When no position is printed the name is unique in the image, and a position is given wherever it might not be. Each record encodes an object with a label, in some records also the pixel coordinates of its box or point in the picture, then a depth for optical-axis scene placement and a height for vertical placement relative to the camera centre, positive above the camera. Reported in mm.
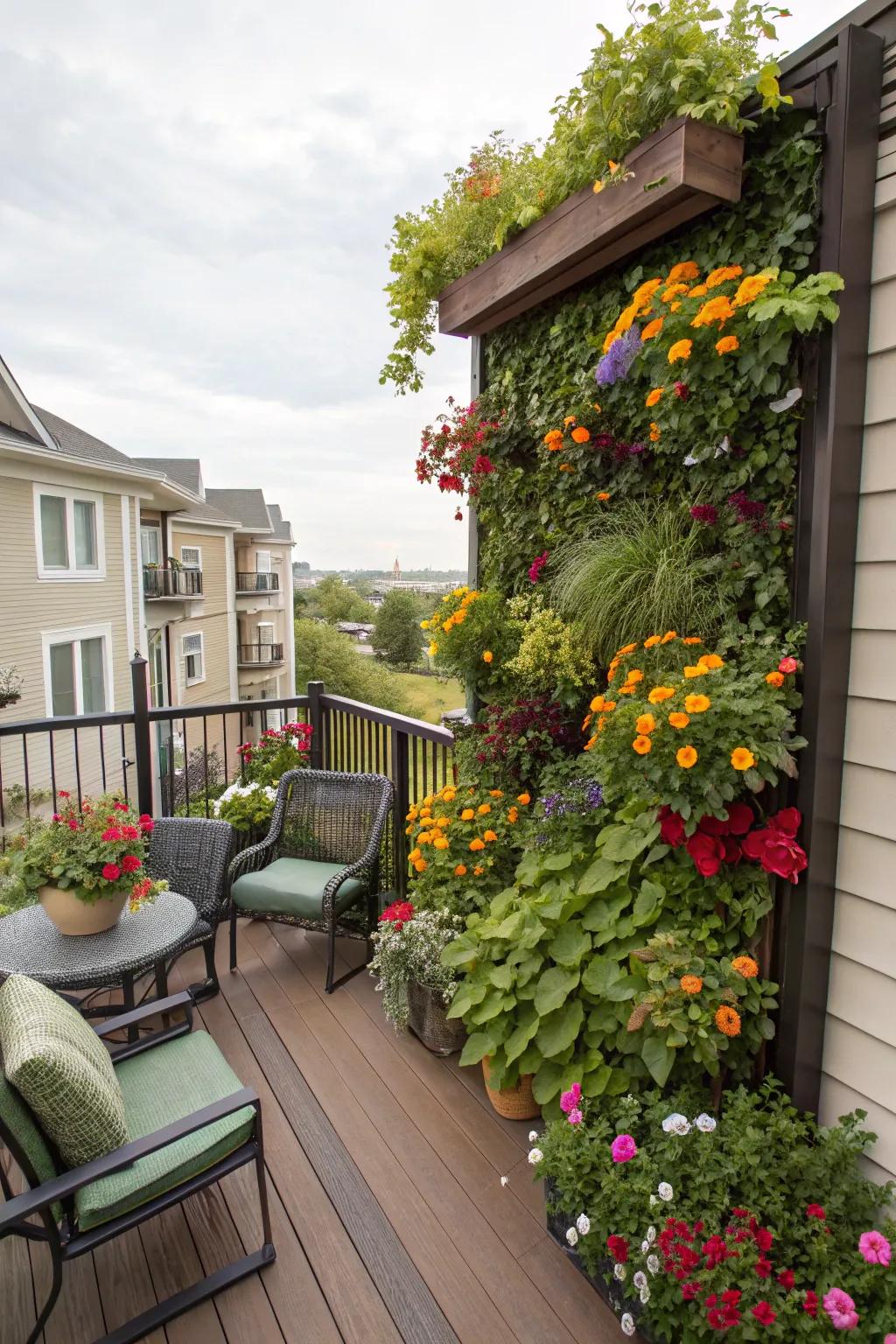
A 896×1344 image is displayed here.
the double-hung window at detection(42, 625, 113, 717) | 9148 -995
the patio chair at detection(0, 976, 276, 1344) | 1300 -1251
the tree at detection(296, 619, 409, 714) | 23750 -2366
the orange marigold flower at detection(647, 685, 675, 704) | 1550 -206
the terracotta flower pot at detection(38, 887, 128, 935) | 2221 -1049
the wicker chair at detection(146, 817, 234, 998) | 2758 -1112
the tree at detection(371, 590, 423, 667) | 19578 -907
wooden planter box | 1584 +1106
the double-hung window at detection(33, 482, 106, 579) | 8805 +953
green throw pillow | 1280 -960
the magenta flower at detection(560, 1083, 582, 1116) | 1657 -1240
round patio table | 2084 -1158
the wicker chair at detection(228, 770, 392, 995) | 2844 -1214
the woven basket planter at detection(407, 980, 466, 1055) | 2309 -1479
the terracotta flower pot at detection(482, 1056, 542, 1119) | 2037 -1538
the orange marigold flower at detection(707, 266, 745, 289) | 1598 +805
